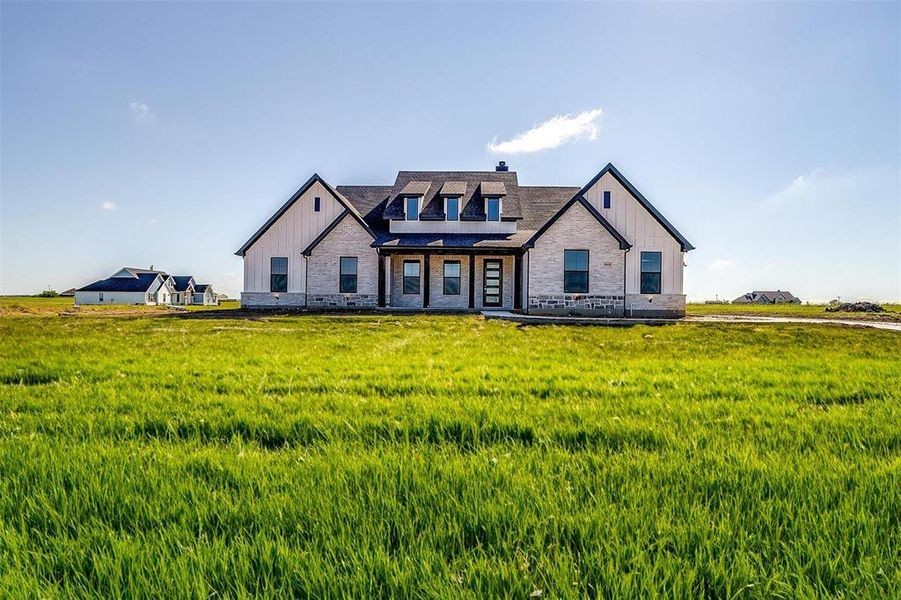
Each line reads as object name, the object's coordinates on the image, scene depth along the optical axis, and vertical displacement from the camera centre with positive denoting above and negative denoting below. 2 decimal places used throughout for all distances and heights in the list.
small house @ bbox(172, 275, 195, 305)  87.88 +1.96
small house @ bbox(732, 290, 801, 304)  111.69 +0.63
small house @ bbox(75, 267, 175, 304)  71.56 +1.50
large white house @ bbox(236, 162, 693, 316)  20.78 +2.45
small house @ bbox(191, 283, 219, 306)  96.44 +0.78
